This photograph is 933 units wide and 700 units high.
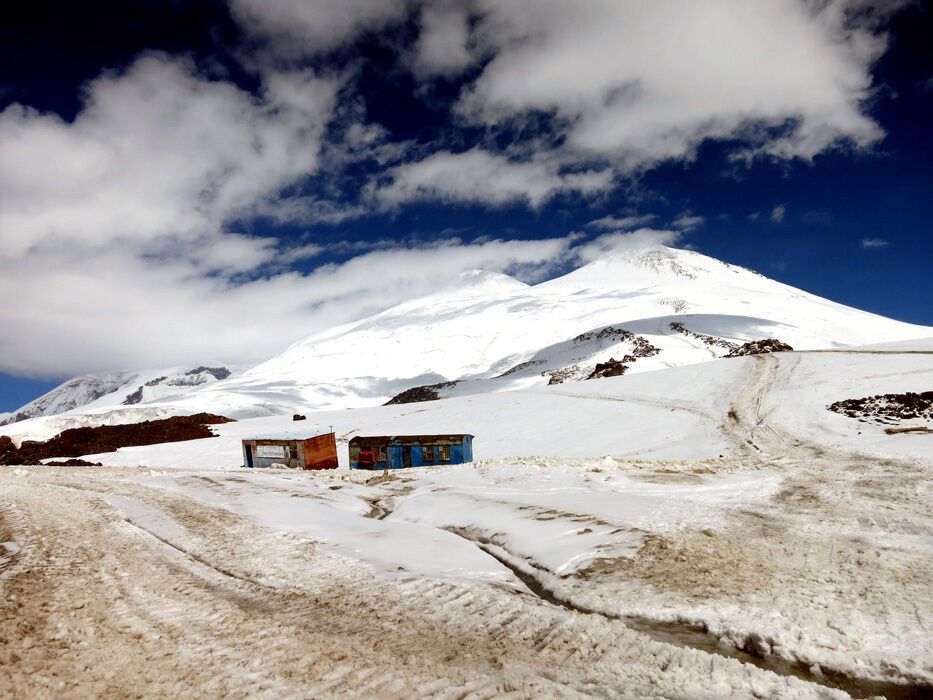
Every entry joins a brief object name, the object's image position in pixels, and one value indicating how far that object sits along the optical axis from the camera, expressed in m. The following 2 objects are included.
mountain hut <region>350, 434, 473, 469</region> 25.66
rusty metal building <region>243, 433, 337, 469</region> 27.53
